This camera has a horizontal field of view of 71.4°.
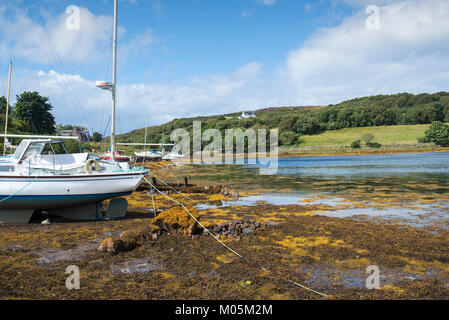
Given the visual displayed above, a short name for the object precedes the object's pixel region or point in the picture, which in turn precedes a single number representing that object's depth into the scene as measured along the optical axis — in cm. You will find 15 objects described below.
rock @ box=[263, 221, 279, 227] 1193
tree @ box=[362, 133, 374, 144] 10194
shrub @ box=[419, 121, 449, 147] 9606
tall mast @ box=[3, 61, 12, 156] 2519
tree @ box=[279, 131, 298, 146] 11575
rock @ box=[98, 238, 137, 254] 853
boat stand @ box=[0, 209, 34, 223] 1262
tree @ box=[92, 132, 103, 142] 11219
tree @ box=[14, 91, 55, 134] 5841
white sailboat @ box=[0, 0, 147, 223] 1227
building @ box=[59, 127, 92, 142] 8819
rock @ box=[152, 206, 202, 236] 1038
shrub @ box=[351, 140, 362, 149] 9962
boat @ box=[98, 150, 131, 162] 4282
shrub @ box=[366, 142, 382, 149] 9838
